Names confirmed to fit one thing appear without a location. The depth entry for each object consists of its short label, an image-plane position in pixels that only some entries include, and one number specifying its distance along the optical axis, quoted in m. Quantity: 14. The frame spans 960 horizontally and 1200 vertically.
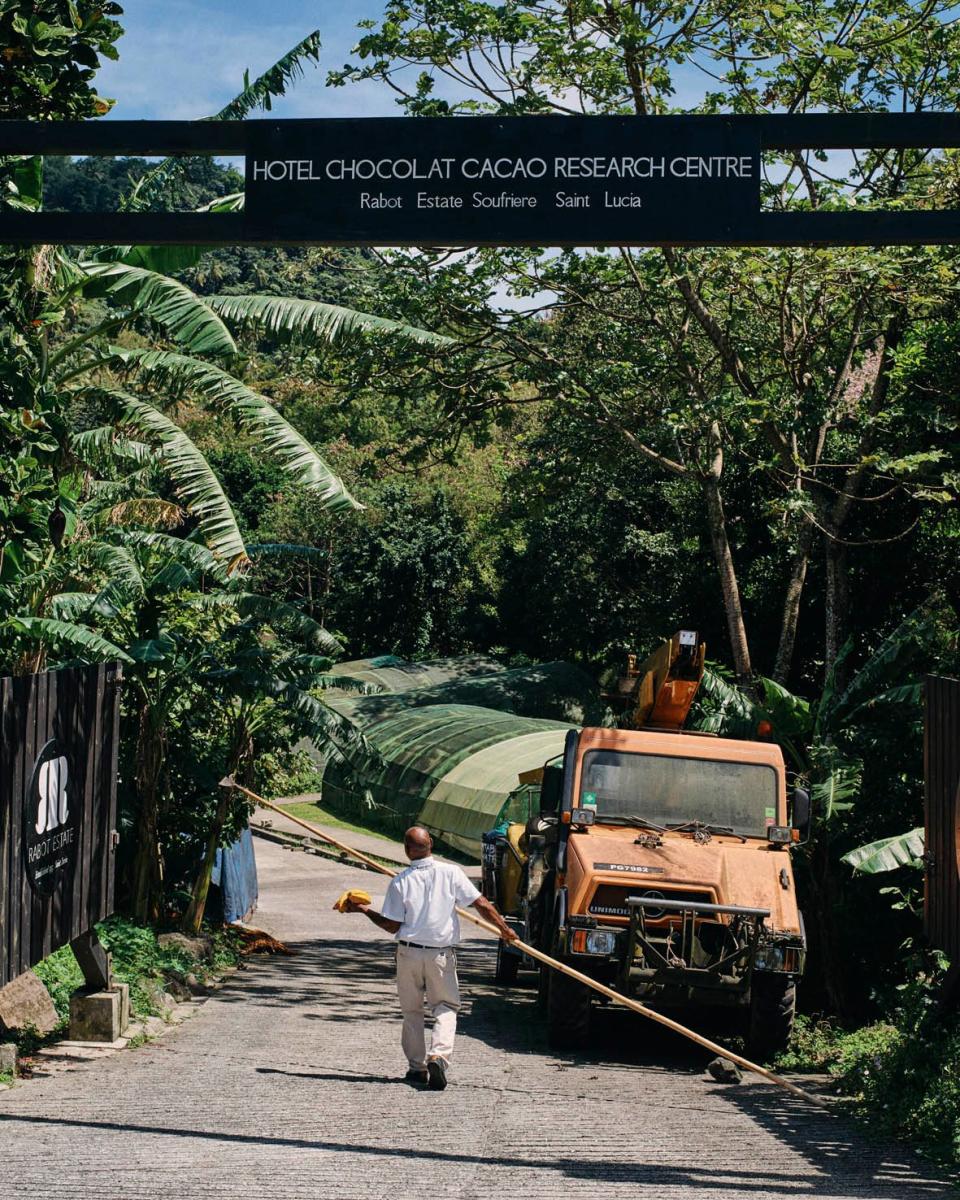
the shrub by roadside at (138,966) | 12.09
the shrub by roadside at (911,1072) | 8.44
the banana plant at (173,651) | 15.42
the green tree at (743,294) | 17.38
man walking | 9.35
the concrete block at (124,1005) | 11.20
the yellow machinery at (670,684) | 13.84
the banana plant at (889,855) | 12.50
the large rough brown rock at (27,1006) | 10.81
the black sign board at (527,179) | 7.71
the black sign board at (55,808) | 8.69
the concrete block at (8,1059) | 9.25
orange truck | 11.70
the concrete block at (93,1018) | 10.85
